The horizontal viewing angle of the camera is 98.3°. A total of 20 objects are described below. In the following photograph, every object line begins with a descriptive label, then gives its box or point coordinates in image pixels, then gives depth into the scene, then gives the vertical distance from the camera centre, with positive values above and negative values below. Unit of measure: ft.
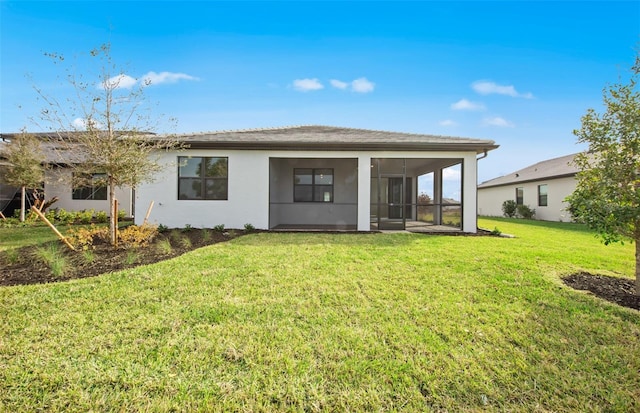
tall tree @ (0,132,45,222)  37.01 +5.81
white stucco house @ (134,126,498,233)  30.40 +4.04
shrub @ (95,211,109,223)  39.82 -1.58
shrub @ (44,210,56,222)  38.38 -1.22
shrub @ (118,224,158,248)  21.03 -2.38
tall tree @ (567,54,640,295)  12.47 +1.81
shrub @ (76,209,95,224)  39.49 -1.58
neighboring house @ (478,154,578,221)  51.47 +3.94
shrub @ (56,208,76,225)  38.94 -1.57
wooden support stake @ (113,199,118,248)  20.72 -0.38
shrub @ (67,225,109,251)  20.10 -2.46
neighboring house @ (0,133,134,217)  44.06 +1.29
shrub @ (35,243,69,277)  14.43 -3.10
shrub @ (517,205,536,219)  57.72 -0.97
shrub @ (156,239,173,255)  19.70 -3.03
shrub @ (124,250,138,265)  16.72 -3.24
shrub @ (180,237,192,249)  21.91 -3.03
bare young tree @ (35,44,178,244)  19.80 +6.32
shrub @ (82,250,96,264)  16.75 -3.14
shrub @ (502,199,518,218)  62.85 -0.34
